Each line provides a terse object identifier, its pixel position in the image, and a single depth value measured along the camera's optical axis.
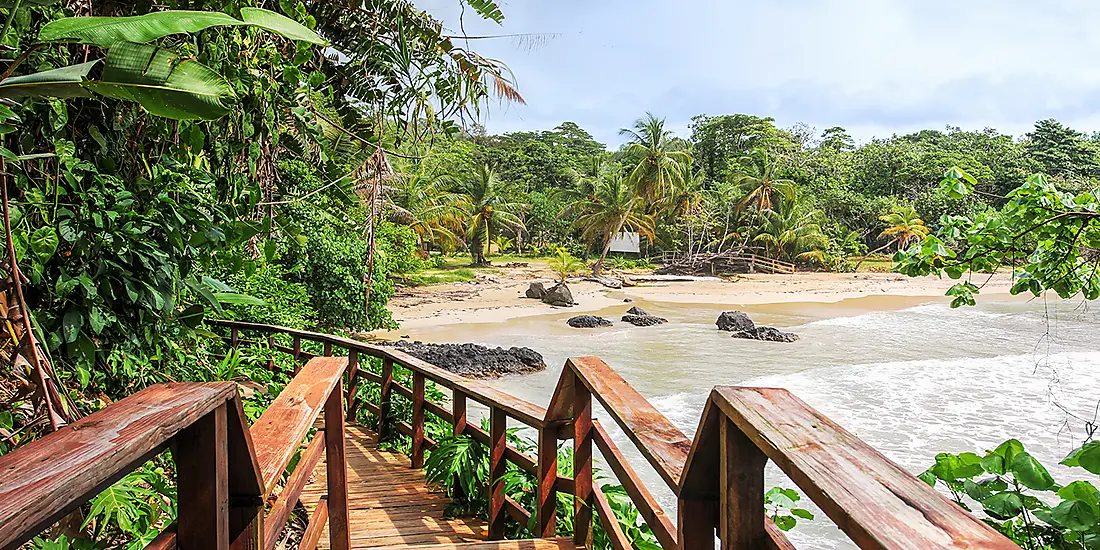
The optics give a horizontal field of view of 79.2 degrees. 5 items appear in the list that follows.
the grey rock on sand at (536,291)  22.20
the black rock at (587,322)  17.47
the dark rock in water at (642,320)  17.98
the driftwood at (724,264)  32.28
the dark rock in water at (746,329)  15.88
